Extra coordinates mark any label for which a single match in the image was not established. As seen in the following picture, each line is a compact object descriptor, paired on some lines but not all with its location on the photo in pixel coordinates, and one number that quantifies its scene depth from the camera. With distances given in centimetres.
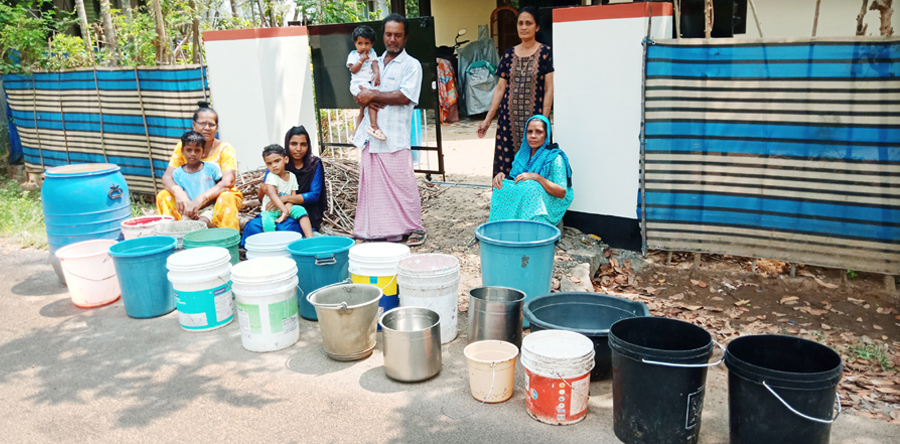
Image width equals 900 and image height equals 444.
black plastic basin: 423
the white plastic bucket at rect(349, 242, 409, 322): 452
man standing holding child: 614
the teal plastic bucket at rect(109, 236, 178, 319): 490
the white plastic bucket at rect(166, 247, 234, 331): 459
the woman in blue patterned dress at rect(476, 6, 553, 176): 606
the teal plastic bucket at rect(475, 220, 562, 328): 442
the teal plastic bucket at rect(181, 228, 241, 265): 519
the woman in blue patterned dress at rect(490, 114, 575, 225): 559
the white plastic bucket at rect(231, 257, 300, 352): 432
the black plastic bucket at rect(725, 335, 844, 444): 288
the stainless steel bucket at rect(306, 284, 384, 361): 414
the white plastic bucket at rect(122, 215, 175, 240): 562
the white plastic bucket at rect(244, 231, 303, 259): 503
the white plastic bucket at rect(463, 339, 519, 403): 366
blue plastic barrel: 566
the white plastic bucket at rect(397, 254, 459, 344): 430
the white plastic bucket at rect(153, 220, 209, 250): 564
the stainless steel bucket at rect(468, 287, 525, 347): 418
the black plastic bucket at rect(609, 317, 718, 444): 309
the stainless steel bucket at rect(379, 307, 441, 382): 390
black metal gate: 805
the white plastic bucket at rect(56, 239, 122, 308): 521
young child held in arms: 619
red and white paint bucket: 339
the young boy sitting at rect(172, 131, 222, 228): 602
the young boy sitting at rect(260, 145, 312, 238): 586
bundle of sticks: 717
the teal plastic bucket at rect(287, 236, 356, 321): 475
